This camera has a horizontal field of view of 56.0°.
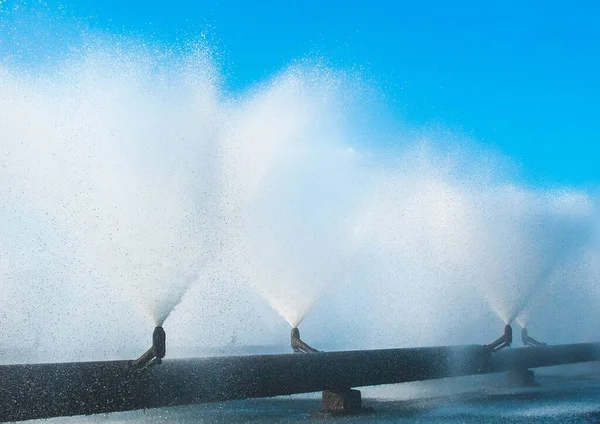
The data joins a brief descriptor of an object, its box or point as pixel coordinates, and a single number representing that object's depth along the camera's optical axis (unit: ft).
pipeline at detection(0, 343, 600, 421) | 45.42
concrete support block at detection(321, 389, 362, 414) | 76.07
